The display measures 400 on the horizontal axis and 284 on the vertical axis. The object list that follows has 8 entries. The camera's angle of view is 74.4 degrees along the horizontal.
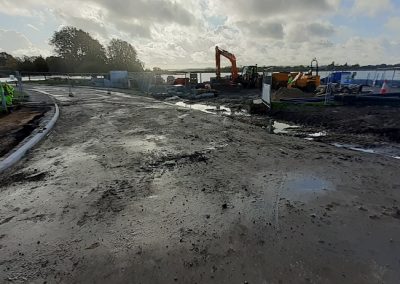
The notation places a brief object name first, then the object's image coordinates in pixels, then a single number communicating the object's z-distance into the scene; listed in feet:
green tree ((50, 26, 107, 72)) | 219.82
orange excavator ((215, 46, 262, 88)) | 95.66
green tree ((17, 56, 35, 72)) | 188.31
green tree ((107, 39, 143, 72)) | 228.63
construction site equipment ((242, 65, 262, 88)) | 97.50
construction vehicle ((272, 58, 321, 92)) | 69.82
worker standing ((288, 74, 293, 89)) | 70.03
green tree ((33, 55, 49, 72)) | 193.47
